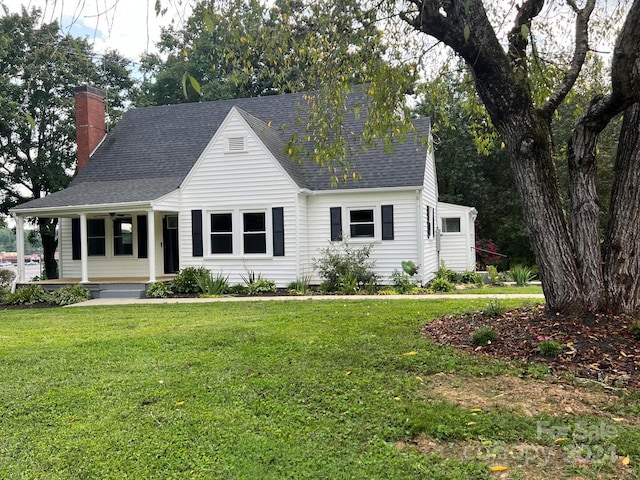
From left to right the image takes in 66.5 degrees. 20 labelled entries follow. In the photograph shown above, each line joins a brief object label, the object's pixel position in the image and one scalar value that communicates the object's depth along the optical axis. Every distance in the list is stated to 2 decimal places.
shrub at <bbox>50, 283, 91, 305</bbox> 13.93
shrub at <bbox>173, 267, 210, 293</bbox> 14.64
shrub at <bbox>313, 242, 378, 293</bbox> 13.89
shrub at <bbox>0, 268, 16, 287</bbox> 17.33
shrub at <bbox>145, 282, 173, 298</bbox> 14.45
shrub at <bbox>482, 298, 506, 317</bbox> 7.42
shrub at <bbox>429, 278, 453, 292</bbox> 14.20
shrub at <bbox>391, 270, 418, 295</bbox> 13.84
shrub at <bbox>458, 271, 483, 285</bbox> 17.10
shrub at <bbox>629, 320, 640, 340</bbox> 5.44
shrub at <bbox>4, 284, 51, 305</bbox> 13.90
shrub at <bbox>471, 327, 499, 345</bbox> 6.01
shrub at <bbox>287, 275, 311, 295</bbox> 14.11
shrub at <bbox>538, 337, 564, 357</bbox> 5.31
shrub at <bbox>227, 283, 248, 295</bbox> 14.57
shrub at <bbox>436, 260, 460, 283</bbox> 16.63
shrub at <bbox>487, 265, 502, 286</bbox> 16.60
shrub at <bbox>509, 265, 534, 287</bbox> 15.47
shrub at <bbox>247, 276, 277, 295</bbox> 14.44
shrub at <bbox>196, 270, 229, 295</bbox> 14.25
